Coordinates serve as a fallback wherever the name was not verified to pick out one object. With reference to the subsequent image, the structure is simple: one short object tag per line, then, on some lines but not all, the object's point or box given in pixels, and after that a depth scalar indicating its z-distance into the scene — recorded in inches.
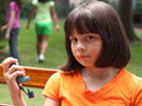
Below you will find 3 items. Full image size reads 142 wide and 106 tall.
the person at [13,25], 243.0
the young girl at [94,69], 63.7
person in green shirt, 281.6
